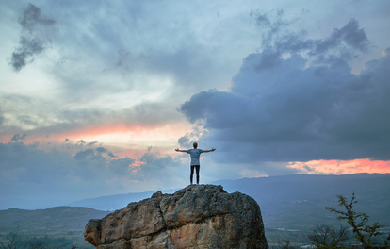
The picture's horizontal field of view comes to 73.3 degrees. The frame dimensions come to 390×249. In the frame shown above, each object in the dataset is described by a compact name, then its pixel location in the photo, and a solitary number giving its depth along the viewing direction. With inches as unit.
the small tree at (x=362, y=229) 736.3
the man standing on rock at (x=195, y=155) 911.7
